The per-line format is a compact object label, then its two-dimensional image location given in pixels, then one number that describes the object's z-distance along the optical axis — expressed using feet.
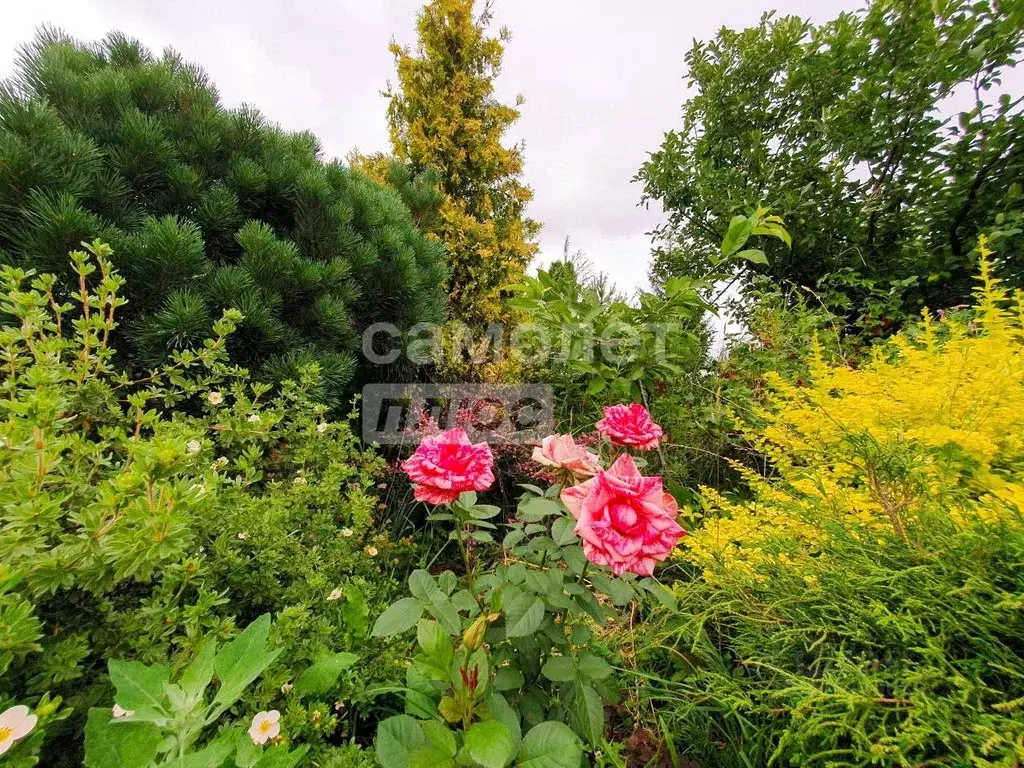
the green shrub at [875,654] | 2.07
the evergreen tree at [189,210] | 4.86
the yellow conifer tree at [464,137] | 14.35
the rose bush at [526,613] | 2.23
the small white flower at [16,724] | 1.65
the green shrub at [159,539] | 2.28
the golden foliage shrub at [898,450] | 3.19
